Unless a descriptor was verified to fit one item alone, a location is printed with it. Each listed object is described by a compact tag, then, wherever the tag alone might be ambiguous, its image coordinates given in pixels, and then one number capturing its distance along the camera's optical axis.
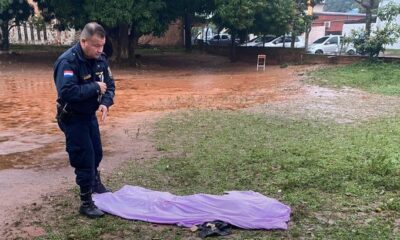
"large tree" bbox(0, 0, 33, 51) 23.52
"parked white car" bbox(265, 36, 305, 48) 29.56
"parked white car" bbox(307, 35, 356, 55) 25.77
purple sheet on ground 3.72
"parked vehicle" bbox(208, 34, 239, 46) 33.20
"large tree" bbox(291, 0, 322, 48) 23.86
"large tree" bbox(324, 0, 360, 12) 77.19
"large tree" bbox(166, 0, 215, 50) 20.04
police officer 3.59
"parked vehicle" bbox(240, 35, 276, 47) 30.40
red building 44.40
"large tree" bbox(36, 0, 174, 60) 17.44
